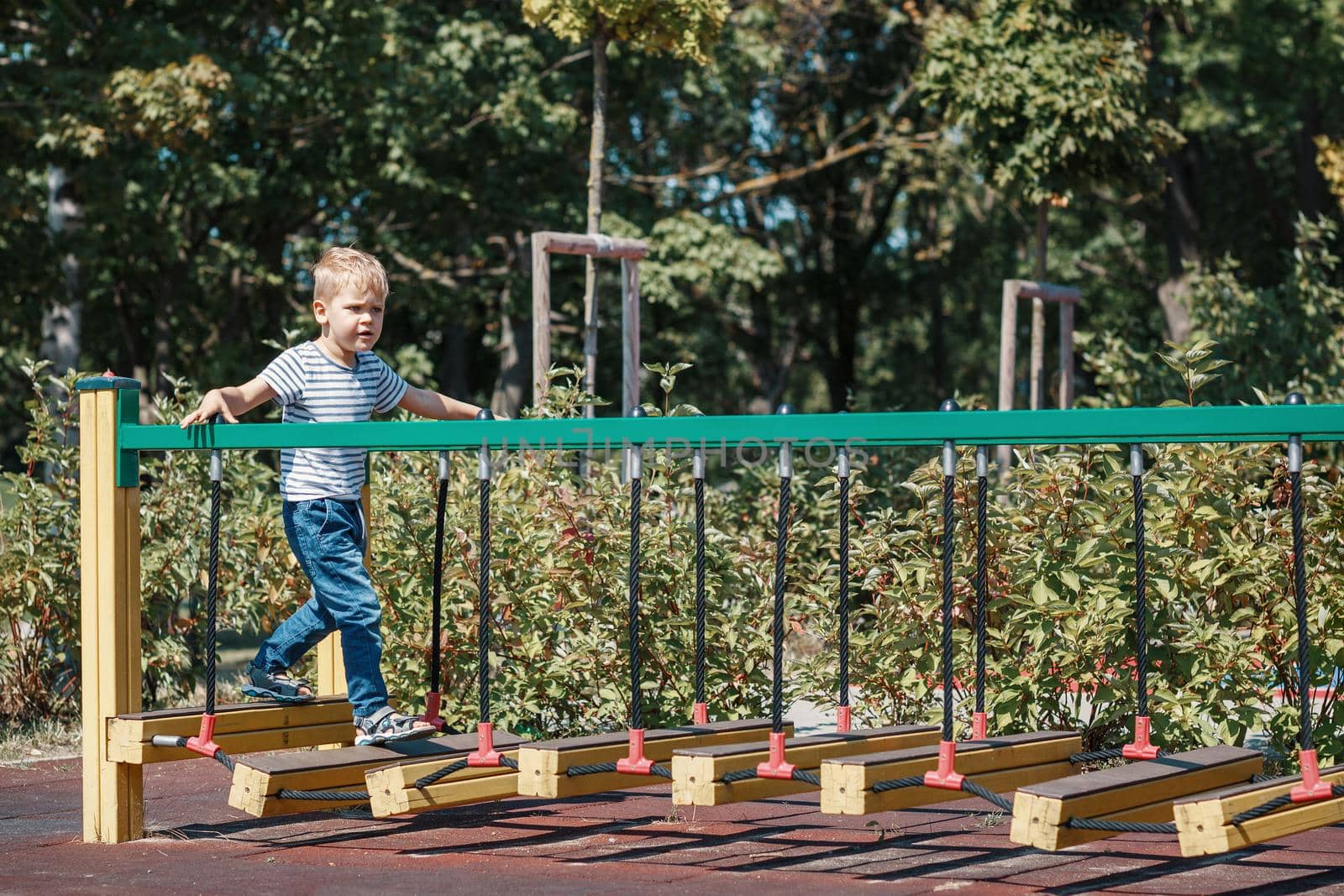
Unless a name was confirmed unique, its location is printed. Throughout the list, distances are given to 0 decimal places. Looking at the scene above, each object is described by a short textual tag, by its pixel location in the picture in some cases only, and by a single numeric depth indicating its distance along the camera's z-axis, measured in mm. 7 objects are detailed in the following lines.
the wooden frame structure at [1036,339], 19187
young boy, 8469
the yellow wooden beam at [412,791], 7574
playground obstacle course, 6332
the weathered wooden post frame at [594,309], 15000
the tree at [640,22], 17266
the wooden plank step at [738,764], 7059
